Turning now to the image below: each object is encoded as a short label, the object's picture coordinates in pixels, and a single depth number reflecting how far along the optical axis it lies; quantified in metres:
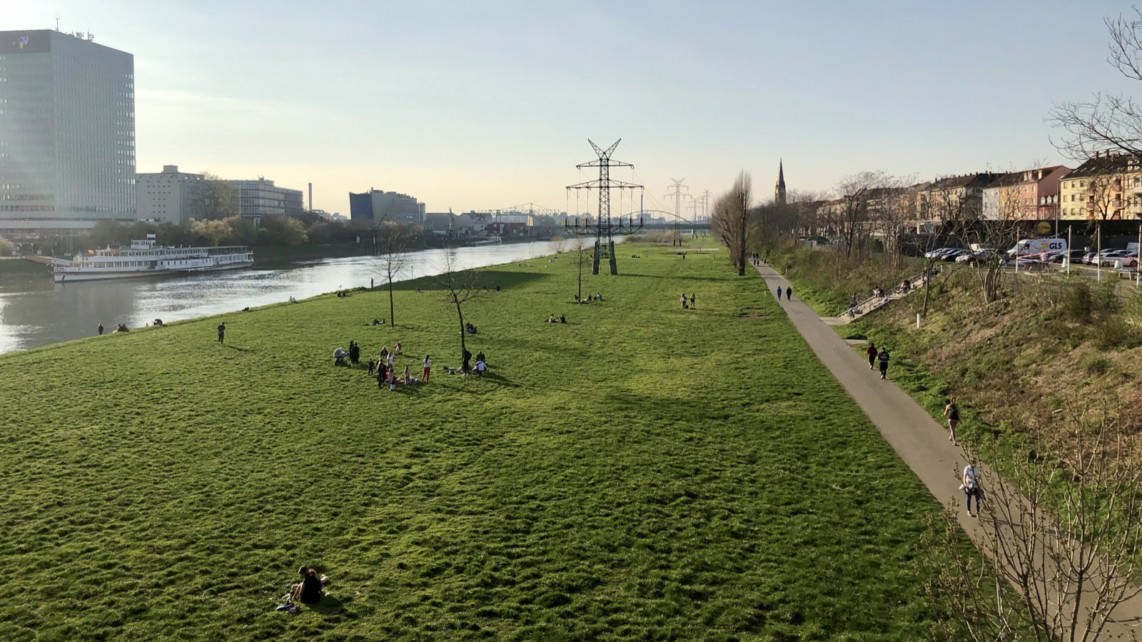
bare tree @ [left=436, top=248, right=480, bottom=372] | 57.81
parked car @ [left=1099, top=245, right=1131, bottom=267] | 49.17
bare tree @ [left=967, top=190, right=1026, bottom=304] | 36.79
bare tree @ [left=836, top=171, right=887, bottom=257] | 72.88
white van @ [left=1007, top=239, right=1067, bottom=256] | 61.31
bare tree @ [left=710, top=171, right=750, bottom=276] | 85.38
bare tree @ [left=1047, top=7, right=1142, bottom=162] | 15.75
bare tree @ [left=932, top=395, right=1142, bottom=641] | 7.19
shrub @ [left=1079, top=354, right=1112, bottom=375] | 23.55
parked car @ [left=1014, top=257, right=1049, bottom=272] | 47.27
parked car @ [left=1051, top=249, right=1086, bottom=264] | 57.88
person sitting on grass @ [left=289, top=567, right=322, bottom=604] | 12.80
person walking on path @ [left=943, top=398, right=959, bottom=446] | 21.71
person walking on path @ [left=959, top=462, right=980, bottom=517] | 16.34
